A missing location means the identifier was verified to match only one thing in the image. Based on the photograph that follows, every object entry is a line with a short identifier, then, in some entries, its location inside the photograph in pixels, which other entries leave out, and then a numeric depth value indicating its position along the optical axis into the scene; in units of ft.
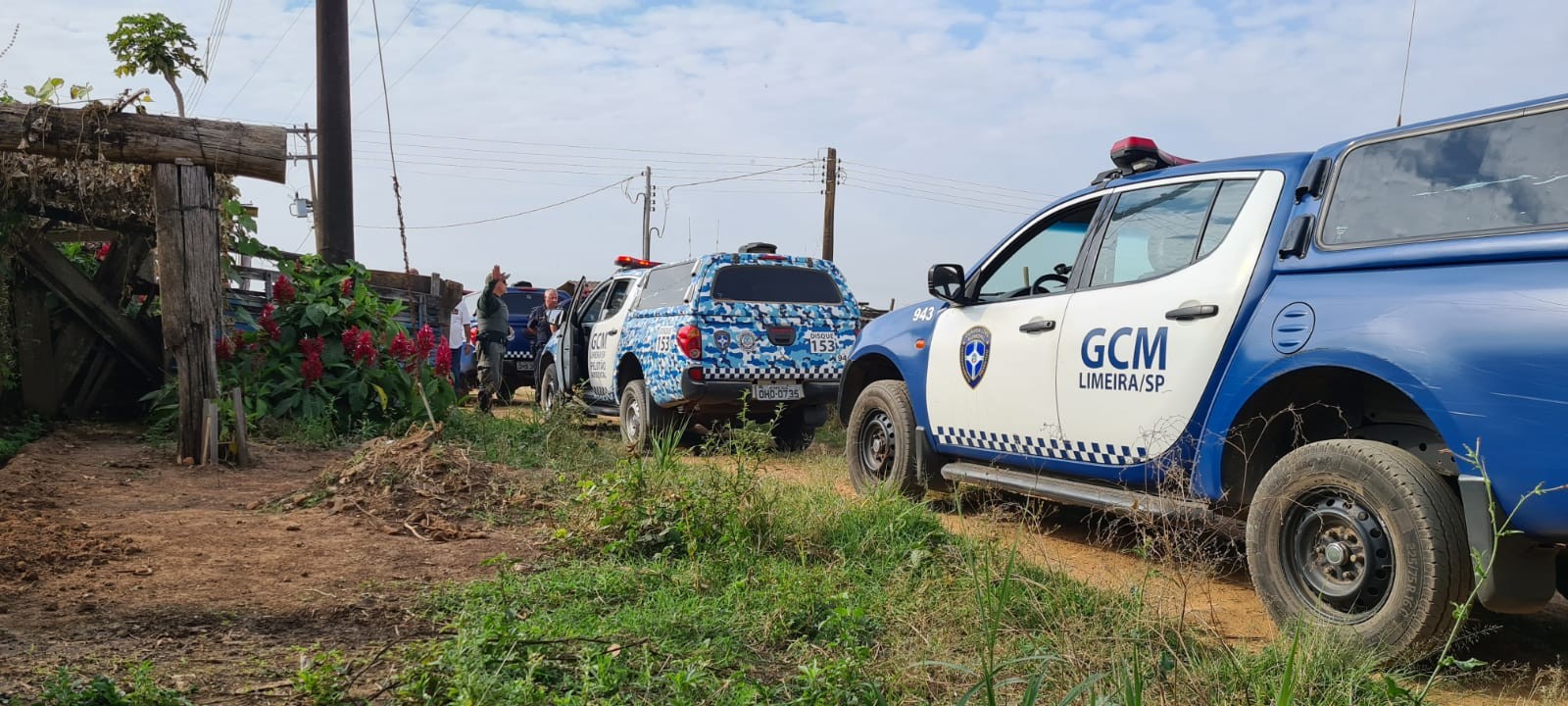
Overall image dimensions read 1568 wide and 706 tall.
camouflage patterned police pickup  29.40
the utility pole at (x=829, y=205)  88.58
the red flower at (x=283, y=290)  32.27
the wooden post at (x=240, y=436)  25.79
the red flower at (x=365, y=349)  32.22
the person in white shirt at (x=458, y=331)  48.72
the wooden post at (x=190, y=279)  25.12
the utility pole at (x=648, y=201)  144.15
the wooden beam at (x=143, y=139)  23.61
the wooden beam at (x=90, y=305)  31.24
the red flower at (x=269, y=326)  31.81
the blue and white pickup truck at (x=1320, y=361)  10.58
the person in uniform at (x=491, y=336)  40.68
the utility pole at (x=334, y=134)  38.88
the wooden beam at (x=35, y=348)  31.40
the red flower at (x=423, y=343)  33.35
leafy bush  31.27
